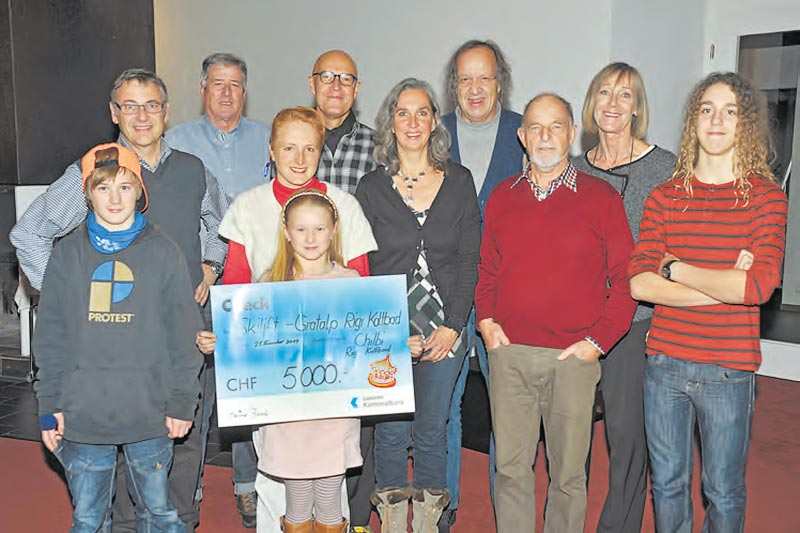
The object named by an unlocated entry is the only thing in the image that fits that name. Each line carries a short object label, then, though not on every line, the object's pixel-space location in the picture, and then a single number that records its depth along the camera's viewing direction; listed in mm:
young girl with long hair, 2527
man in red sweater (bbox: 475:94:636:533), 2504
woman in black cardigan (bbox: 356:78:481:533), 2732
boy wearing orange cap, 2328
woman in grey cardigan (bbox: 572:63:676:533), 2686
